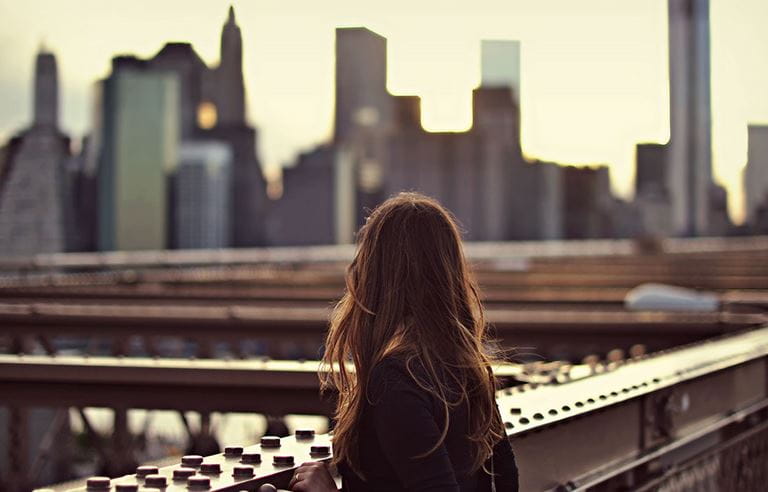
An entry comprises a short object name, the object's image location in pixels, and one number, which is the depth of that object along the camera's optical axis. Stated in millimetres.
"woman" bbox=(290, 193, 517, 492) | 3088
